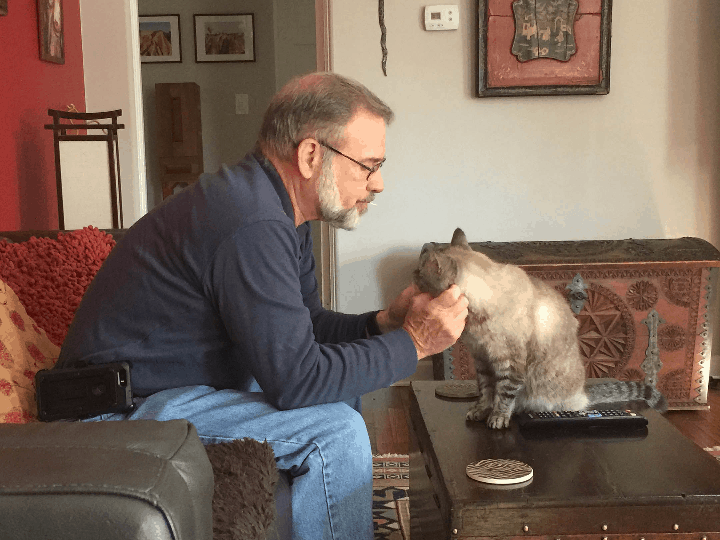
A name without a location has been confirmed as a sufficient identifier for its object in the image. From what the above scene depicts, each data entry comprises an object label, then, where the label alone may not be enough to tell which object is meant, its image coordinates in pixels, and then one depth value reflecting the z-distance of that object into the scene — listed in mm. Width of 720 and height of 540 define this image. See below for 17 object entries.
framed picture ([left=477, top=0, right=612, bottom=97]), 3020
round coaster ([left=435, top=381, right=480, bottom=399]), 1562
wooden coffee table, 1007
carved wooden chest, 2729
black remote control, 1328
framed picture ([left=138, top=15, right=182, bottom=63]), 5223
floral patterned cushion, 1200
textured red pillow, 1421
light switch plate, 5387
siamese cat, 1412
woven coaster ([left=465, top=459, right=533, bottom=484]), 1063
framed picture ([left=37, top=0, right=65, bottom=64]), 3146
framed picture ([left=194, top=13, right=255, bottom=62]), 5262
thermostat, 3025
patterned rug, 1803
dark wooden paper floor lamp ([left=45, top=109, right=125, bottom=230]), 3033
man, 1188
